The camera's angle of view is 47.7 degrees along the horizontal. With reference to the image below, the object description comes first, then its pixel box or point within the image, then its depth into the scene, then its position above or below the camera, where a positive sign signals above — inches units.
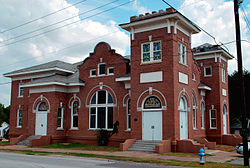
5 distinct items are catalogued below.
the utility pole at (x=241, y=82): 551.8 +66.6
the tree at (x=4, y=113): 2193.7 +7.9
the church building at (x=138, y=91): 828.0 +85.0
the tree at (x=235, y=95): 1561.8 +115.1
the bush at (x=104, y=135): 981.2 -70.4
